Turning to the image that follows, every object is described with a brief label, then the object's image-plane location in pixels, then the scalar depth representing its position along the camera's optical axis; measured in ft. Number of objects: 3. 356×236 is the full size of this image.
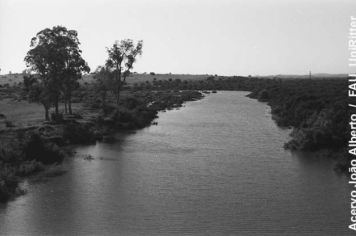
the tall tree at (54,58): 198.97
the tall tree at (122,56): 270.05
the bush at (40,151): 142.20
